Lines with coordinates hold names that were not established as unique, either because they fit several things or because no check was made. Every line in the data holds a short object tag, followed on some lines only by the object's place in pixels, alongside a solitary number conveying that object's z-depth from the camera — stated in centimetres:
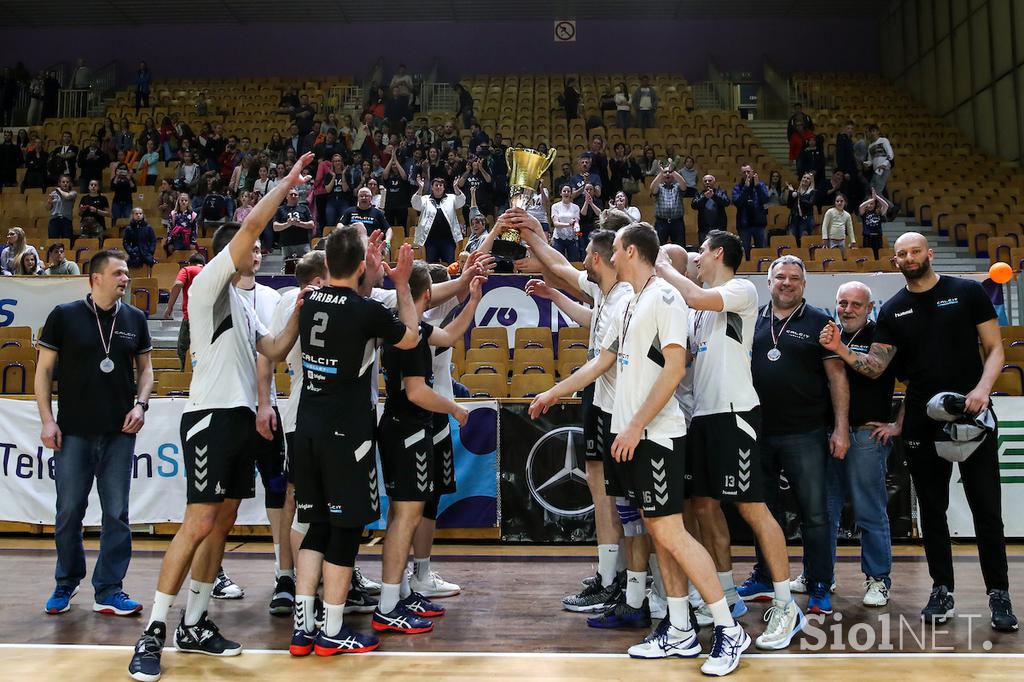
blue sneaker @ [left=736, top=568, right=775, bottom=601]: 521
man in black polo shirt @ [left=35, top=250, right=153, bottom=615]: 503
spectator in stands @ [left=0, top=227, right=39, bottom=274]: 1123
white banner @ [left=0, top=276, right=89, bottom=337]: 1042
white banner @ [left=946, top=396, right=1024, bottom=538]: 678
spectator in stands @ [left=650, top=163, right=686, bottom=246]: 1270
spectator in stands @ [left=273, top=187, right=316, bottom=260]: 1133
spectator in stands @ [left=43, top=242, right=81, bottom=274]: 1112
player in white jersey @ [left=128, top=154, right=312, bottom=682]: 412
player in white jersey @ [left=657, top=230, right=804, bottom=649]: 434
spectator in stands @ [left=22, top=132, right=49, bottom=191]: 1772
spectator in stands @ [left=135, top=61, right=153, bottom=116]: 2178
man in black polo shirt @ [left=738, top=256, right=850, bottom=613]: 491
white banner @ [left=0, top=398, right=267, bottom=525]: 713
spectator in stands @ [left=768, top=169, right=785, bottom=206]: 1548
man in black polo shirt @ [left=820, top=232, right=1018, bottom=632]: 467
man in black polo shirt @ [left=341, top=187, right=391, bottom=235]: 1073
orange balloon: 593
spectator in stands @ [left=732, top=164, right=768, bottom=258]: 1319
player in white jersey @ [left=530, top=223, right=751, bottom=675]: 395
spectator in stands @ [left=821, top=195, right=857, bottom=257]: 1300
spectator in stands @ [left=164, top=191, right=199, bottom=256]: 1384
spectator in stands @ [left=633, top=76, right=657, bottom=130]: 2019
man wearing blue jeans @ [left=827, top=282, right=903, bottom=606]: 507
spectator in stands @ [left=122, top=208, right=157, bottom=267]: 1295
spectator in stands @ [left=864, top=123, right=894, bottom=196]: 1575
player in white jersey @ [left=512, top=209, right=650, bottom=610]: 470
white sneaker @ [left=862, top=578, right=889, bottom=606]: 500
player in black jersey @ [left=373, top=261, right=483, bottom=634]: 459
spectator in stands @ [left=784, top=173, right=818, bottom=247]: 1381
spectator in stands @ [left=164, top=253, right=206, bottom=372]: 629
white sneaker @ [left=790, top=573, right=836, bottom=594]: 534
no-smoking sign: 2436
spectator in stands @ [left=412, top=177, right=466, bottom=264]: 1175
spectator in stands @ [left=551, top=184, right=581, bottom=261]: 1191
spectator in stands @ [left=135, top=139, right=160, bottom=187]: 1772
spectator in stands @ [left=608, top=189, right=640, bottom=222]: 1221
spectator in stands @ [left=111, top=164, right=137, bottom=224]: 1534
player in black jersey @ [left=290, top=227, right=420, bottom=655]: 415
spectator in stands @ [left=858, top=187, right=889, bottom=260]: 1308
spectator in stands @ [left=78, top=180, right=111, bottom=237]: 1396
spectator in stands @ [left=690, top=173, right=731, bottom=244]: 1298
